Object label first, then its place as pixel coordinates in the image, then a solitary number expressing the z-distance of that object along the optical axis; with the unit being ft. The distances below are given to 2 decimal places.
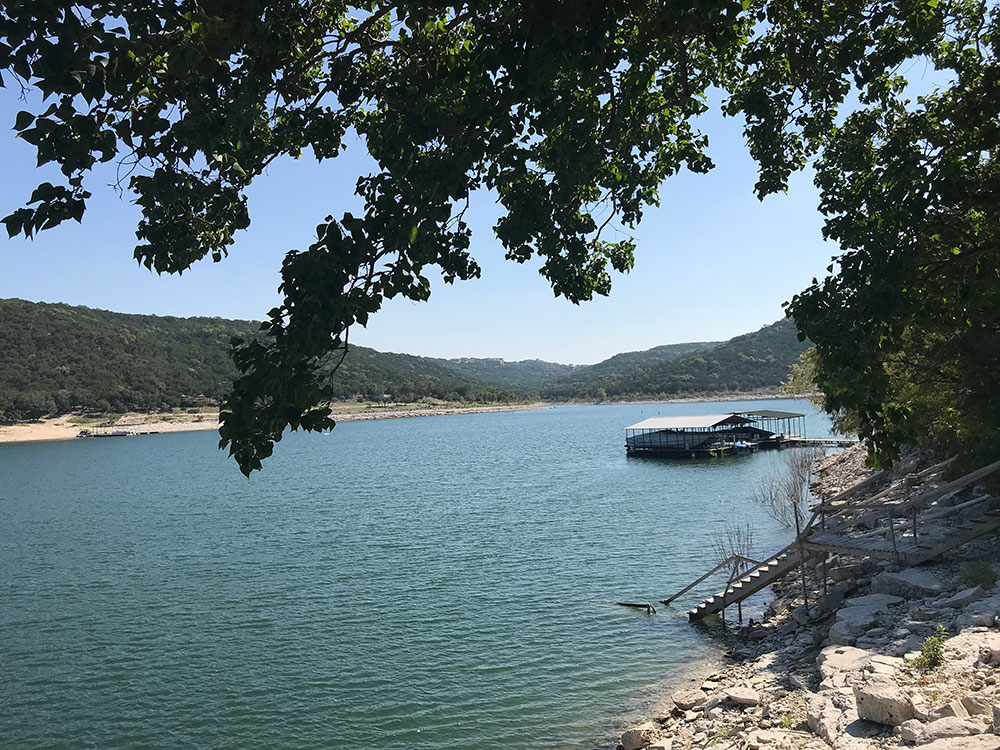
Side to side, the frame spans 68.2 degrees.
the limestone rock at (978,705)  28.43
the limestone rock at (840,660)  41.32
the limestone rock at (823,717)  32.78
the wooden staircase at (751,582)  68.44
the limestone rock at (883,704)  30.25
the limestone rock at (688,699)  50.03
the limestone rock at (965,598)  45.91
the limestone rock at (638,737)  45.85
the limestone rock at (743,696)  45.83
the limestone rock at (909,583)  52.54
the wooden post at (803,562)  66.18
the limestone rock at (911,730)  27.99
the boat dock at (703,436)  259.19
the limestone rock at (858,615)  50.44
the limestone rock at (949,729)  26.81
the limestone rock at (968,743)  24.68
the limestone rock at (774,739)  34.26
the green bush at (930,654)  36.17
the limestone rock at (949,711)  28.58
